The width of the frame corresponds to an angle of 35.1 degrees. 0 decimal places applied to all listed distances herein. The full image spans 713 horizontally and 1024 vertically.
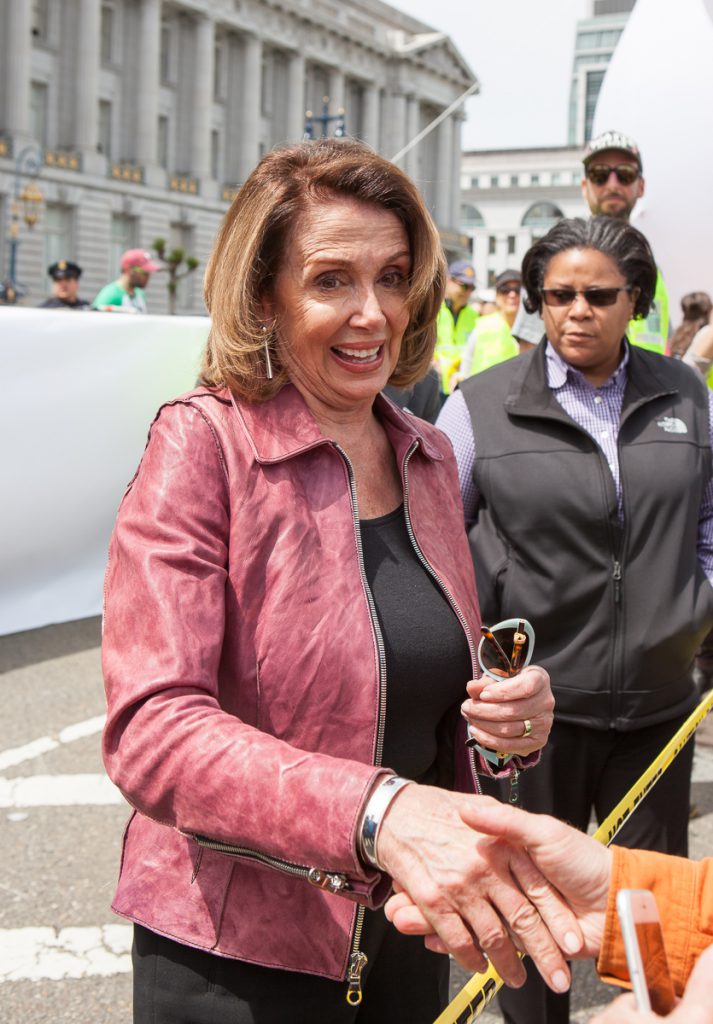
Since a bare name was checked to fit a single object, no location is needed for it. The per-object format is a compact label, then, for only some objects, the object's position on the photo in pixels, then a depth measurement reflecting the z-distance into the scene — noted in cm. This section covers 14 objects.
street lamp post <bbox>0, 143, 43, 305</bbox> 4062
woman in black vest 291
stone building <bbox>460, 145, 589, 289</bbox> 10350
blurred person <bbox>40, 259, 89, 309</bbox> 1159
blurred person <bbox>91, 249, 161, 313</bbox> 1077
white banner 637
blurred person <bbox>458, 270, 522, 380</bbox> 776
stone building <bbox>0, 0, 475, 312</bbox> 5019
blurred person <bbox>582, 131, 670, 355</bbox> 471
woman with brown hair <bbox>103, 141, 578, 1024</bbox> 142
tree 4419
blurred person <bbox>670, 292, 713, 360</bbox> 625
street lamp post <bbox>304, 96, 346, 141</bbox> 2802
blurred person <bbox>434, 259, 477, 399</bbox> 998
